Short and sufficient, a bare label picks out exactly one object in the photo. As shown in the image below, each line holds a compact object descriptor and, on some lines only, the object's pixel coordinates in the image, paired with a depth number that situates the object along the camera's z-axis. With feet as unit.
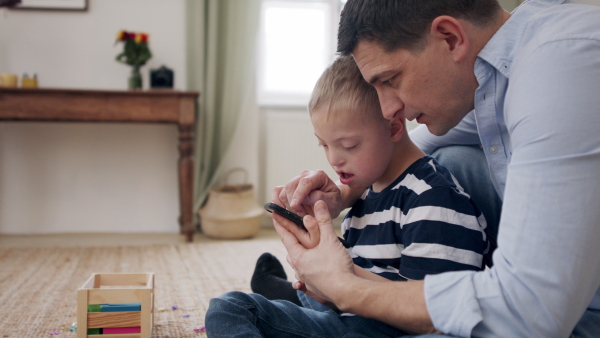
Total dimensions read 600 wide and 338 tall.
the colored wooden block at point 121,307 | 4.16
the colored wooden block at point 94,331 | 4.18
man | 2.37
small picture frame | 10.66
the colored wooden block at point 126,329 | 4.24
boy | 3.15
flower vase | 10.10
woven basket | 10.27
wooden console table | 9.11
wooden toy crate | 4.11
